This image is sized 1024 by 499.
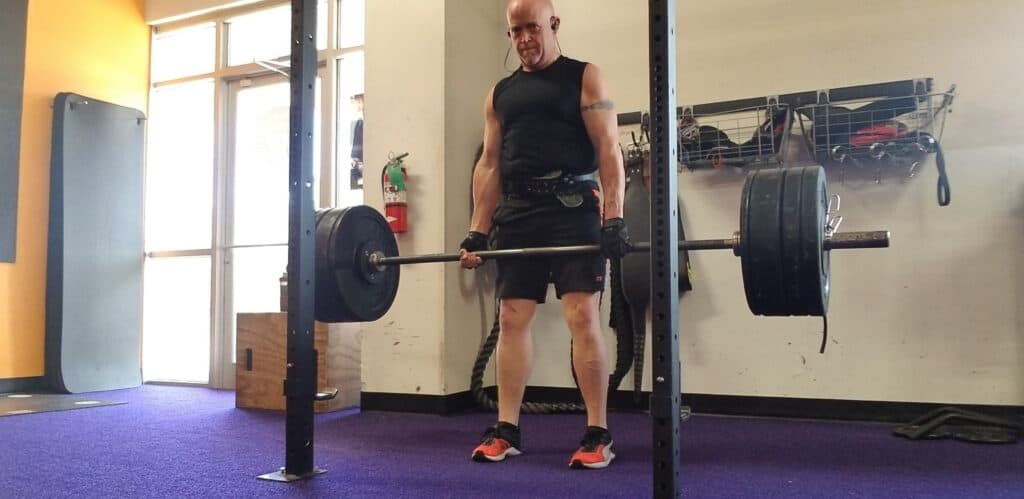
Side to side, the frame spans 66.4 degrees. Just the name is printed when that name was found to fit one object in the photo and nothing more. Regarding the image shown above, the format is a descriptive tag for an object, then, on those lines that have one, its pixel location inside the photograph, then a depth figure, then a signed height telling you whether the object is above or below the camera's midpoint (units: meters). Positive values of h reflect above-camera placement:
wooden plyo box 3.60 -0.40
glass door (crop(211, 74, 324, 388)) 4.85 +0.44
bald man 2.29 +0.21
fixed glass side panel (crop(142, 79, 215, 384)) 5.11 +0.30
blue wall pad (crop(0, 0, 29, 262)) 4.38 +0.93
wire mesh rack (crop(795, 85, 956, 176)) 2.97 +0.57
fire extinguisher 3.52 +0.37
